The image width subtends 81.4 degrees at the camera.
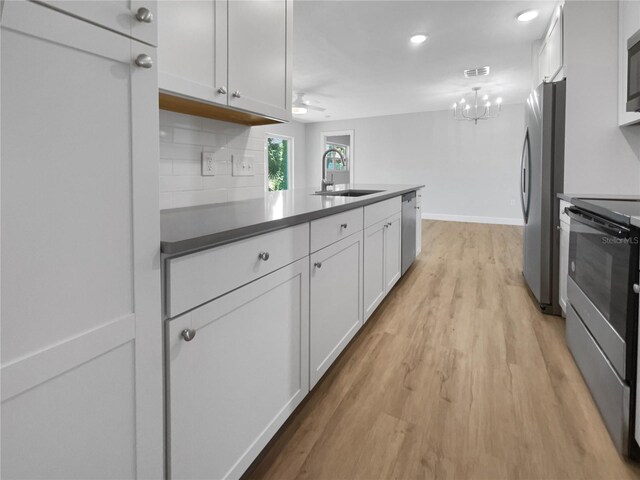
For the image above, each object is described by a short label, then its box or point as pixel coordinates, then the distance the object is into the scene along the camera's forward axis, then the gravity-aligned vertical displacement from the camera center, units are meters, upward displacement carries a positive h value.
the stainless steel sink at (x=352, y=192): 3.06 +0.18
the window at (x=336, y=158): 9.77 +1.48
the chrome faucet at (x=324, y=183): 3.07 +0.24
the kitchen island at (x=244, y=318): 0.87 -0.32
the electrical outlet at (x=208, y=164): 1.79 +0.23
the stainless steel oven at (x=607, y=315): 1.30 -0.41
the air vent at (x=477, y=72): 4.96 +1.92
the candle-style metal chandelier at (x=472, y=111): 7.04 +2.03
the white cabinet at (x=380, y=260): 2.28 -0.33
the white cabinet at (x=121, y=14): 0.62 +0.36
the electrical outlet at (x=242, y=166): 1.99 +0.25
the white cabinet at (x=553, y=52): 2.81 +1.37
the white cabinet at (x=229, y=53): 1.27 +0.63
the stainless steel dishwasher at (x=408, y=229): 3.36 -0.16
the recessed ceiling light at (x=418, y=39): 3.81 +1.82
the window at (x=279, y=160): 9.09 +1.29
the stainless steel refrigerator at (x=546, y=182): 2.62 +0.23
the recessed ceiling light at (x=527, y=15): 3.27 +1.77
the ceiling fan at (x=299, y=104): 6.06 +1.83
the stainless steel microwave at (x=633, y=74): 1.91 +0.74
